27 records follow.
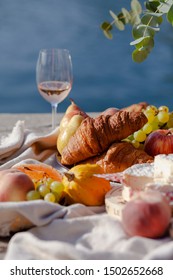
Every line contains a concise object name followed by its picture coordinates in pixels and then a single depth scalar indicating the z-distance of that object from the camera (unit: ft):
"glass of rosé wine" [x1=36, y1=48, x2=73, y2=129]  6.31
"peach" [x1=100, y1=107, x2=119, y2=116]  6.43
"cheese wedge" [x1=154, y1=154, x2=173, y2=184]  4.13
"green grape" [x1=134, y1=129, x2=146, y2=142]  5.78
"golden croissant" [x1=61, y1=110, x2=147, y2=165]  5.33
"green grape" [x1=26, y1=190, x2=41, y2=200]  4.16
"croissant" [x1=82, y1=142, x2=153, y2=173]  5.28
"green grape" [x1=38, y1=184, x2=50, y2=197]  4.23
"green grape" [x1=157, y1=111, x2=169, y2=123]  6.13
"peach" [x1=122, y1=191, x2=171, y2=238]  3.44
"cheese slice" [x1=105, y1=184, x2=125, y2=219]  3.88
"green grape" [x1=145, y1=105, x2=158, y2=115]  6.19
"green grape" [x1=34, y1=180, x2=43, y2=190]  4.30
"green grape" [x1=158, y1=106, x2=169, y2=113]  6.34
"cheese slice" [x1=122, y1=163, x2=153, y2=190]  4.21
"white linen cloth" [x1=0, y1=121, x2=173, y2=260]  3.27
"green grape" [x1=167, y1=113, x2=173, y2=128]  6.23
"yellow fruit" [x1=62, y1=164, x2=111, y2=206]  4.30
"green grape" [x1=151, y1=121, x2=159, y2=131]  6.12
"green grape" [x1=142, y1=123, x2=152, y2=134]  5.82
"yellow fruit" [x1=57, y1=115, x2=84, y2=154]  5.86
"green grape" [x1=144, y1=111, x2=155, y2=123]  6.12
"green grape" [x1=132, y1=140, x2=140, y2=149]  5.75
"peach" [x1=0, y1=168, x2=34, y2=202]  4.19
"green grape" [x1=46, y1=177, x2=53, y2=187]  4.32
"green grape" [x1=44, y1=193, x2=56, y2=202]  4.18
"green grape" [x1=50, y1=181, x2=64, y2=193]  4.22
